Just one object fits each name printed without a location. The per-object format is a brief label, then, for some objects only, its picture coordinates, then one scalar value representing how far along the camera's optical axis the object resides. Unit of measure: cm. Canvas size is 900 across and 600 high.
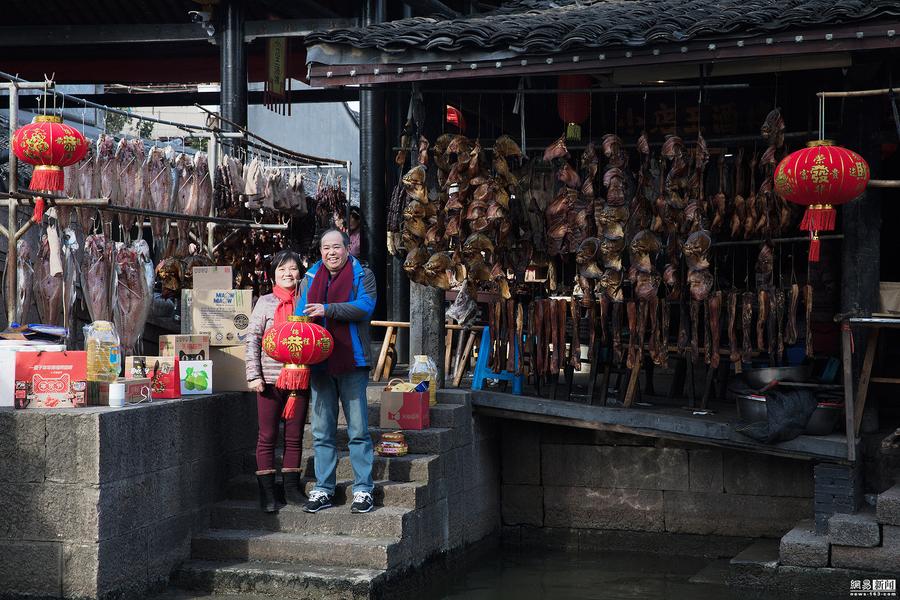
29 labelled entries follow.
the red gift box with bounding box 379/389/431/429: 931
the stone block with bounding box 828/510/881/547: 838
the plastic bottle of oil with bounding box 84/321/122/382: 752
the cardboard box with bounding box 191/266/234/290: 912
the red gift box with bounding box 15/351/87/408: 738
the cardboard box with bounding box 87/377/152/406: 754
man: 811
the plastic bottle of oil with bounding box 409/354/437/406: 979
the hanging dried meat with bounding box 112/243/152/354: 891
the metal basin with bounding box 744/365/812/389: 952
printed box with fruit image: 848
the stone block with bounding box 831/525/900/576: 830
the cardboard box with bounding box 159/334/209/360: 844
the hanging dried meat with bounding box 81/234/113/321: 873
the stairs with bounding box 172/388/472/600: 774
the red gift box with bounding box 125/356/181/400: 816
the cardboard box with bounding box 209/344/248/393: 890
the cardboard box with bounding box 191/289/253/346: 895
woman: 826
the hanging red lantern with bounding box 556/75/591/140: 1046
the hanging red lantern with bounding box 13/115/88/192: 746
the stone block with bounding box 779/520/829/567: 853
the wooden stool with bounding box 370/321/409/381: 1164
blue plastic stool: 1057
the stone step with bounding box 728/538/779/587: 870
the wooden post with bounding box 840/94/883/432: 936
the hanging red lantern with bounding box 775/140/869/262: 827
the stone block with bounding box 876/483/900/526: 834
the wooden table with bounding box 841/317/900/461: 880
